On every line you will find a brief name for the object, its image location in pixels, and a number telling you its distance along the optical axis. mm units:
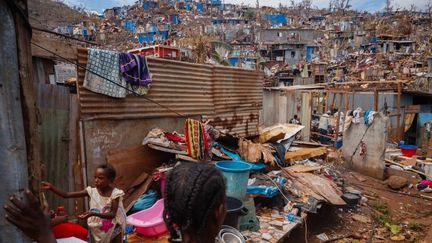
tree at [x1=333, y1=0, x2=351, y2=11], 57094
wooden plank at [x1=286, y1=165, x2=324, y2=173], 7773
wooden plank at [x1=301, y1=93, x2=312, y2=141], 13836
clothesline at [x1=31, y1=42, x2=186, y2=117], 4357
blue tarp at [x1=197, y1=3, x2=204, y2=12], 58297
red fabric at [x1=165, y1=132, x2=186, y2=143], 5896
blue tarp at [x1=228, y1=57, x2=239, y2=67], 26594
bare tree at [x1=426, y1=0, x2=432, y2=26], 39625
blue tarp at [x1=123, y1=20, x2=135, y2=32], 45394
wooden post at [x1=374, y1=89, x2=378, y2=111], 10492
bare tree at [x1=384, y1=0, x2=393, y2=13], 49375
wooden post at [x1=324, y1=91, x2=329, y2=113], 14383
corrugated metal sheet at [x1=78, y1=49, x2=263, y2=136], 5083
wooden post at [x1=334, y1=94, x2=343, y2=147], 11478
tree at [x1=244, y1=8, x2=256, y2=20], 55125
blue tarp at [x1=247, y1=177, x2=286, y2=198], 5863
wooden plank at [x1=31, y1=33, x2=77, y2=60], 4250
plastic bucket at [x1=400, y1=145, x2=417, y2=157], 11305
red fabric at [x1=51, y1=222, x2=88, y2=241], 2975
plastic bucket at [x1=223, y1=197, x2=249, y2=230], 4176
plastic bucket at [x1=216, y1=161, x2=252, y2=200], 4746
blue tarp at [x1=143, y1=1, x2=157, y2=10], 56272
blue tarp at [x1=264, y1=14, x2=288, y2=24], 52156
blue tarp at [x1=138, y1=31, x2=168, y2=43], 39738
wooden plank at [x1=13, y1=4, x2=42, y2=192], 1129
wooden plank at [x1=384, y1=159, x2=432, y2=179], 9031
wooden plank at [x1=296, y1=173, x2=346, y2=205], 6339
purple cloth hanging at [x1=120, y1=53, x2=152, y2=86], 5234
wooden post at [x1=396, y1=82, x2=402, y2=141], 12992
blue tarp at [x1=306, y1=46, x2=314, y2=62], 36094
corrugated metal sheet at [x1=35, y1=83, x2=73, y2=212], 4508
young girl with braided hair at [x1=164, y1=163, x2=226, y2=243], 1324
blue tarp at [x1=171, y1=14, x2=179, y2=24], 48219
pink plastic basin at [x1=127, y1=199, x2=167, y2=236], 4480
